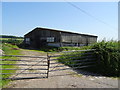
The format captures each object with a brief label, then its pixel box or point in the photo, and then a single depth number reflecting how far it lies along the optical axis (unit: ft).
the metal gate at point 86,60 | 18.01
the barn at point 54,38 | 62.38
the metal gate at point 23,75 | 12.97
